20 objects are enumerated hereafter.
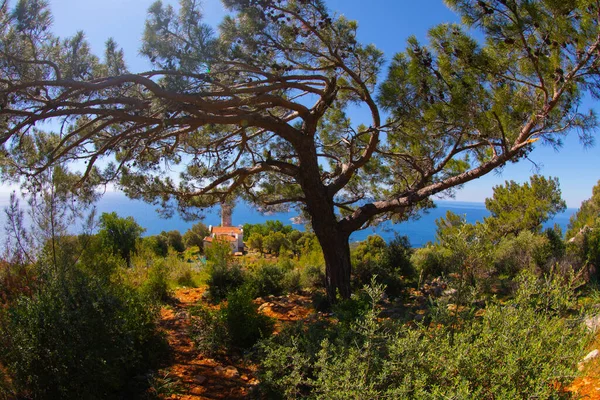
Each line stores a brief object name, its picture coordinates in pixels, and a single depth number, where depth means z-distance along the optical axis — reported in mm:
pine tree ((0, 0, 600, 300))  3473
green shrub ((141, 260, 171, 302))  5626
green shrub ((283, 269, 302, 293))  6938
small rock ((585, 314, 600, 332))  3146
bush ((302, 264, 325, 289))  7211
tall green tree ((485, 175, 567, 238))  10836
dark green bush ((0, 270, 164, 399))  2621
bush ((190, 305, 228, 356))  3979
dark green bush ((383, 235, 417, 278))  7532
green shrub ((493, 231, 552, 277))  6570
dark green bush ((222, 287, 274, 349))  4109
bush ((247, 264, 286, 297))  6671
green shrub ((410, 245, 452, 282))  7496
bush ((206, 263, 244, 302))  6368
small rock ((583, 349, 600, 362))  2670
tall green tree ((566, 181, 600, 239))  10637
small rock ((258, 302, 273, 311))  5738
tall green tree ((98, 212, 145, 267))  11001
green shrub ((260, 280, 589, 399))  1990
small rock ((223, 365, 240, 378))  3576
